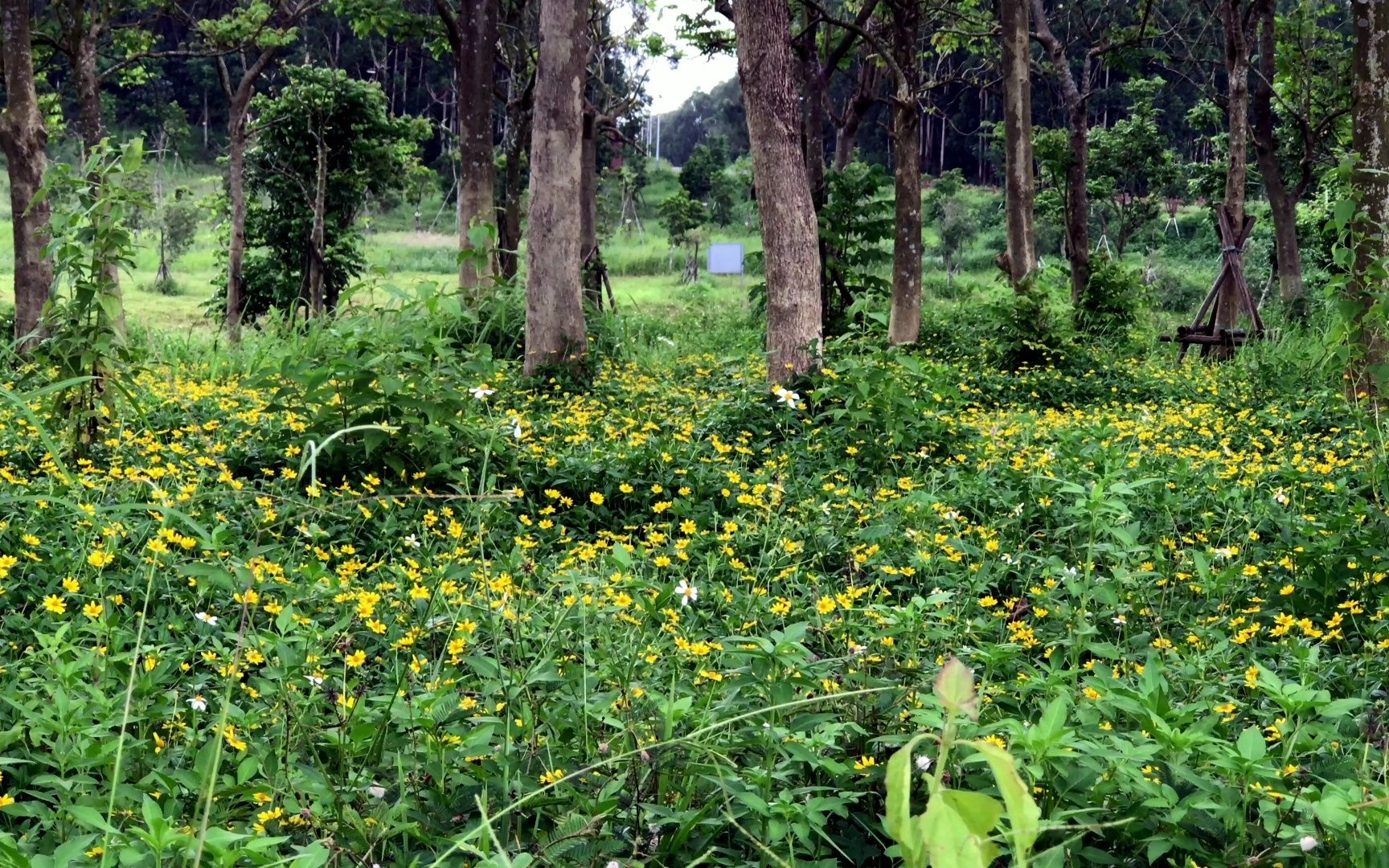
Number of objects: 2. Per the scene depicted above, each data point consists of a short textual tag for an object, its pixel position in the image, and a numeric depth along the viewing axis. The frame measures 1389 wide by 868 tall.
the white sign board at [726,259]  33.88
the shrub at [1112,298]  14.05
